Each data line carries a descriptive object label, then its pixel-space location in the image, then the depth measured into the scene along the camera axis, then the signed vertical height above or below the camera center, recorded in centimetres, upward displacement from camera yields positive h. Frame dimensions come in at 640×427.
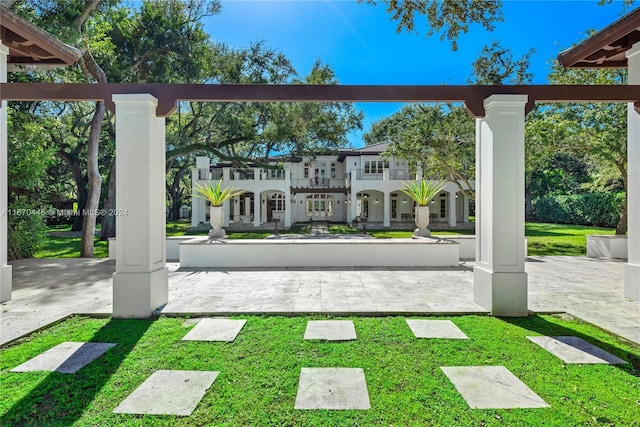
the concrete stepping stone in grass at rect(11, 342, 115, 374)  319 -155
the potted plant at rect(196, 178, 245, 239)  1067 +22
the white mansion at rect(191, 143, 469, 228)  2289 +177
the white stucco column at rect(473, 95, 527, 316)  471 +11
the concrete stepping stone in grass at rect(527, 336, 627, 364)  338 -156
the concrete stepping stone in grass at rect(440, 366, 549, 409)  264 -158
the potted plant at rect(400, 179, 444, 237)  1105 +28
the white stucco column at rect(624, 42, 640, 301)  507 +50
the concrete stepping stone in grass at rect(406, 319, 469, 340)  402 -155
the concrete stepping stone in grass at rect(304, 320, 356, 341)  396 -155
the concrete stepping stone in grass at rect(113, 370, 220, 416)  254 -157
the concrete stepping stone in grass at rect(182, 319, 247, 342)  393 -154
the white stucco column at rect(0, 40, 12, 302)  471 +50
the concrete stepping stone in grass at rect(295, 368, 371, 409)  262 -158
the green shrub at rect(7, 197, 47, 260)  999 -48
